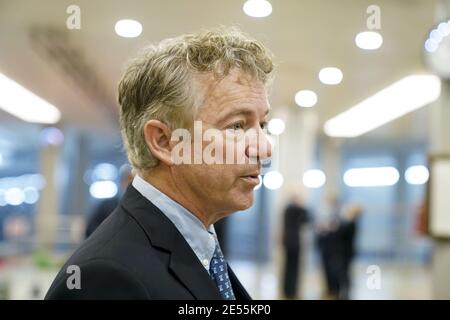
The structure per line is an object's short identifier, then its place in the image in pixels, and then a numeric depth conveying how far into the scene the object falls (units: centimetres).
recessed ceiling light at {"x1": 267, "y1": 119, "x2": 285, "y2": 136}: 772
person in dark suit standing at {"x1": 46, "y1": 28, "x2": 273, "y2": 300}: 88
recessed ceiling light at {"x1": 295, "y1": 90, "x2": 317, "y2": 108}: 733
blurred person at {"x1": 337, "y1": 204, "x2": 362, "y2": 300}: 584
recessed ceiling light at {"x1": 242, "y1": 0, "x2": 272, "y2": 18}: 362
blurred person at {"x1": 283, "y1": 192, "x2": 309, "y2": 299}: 602
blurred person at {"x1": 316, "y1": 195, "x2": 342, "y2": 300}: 605
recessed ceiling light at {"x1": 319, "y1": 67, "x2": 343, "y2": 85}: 610
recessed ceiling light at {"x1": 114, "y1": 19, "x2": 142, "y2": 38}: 406
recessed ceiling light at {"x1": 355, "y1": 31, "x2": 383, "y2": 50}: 474
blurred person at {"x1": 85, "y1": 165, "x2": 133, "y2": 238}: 281
